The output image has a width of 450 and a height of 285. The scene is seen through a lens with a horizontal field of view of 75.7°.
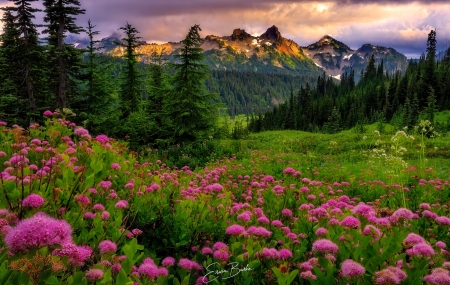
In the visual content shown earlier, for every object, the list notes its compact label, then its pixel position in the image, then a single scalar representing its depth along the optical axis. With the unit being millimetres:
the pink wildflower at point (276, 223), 3744
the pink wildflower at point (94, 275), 1839
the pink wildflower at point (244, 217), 3500
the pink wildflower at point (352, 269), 2152
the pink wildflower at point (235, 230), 3127
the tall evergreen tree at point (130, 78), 25219
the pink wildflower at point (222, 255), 2818
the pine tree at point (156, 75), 27570
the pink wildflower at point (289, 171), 5512
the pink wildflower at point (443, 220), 3522
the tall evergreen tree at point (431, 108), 54062
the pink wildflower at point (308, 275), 2442
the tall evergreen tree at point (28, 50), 22719
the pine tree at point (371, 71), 132875
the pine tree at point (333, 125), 73869
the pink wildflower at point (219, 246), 3043
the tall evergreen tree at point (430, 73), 74688
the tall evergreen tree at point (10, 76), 22594
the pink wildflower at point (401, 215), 3121
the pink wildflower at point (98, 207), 3129
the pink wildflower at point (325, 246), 2654
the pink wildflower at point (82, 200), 2971
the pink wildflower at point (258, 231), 3191
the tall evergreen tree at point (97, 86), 24344
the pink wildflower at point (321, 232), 3238
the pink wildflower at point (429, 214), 3836
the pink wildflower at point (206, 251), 3131
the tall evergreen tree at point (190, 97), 18578
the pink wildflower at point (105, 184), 3904
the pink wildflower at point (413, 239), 2820
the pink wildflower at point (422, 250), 2484
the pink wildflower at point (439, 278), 2137
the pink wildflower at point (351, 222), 3104
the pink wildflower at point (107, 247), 2281
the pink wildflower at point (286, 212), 4280
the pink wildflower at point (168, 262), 2698
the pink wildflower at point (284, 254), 2809
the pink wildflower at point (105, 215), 2916
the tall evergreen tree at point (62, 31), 21606
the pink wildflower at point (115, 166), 4705
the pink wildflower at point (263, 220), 3639
